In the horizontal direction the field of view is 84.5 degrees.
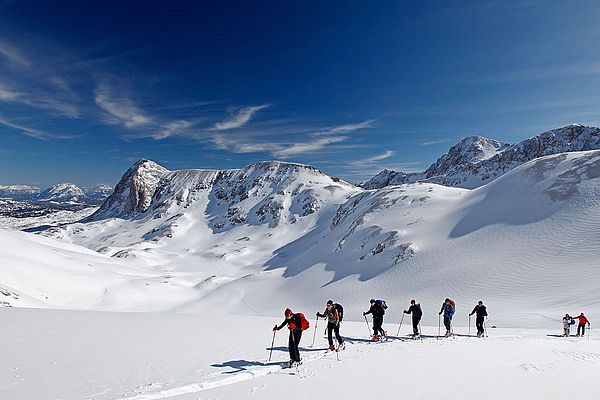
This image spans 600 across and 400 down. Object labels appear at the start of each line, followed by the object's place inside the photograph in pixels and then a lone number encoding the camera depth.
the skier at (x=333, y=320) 14.33
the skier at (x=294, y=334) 12.08
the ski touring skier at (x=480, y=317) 18.52
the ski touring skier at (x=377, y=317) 17.02
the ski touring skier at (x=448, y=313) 18.42
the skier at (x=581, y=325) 18.98
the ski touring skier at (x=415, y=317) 17.97
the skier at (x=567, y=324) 19.33
